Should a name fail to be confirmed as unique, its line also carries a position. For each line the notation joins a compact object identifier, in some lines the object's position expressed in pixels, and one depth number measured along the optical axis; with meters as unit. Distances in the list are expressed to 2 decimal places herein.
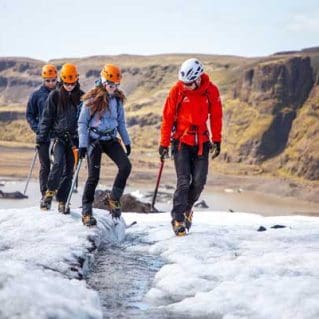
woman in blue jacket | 10.08
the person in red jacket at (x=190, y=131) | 9.96
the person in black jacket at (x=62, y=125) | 11.07
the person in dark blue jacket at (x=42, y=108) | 12.16
